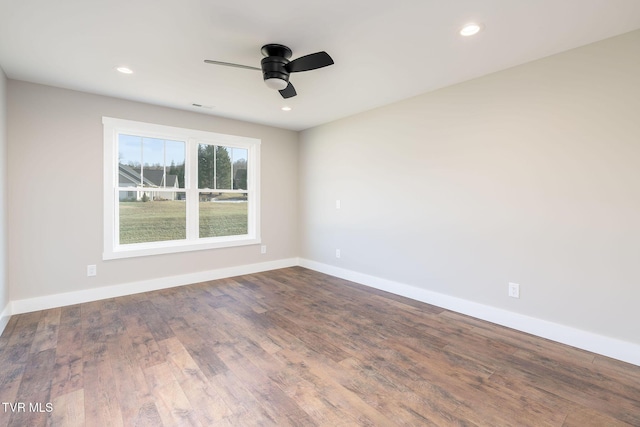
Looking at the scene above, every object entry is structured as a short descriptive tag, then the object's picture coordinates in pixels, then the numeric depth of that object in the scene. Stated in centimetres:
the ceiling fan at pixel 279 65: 235
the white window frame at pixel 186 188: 370
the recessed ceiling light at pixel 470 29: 215
